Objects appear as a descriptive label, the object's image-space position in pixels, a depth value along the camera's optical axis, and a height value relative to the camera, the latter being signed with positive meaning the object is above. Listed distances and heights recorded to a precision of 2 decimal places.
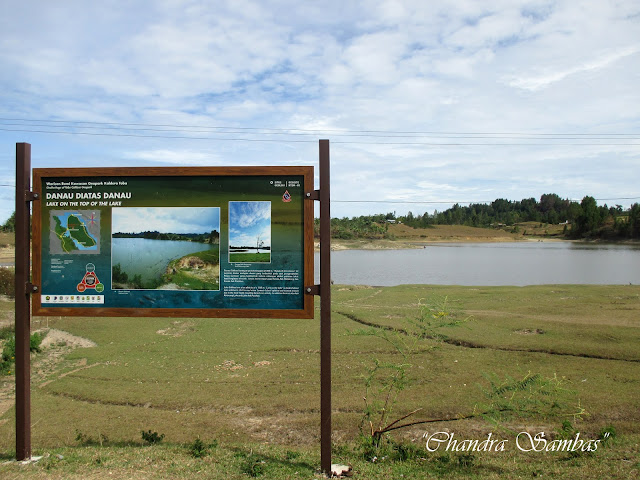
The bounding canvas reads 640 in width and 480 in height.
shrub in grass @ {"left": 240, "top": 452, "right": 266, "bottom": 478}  4.14 -1.96
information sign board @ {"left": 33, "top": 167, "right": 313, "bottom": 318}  4.40 -0.02
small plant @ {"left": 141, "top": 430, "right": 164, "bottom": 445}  5.44 -2.18
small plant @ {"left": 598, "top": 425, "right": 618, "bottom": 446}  5.27 -2.15
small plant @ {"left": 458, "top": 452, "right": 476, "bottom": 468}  4.68 -2.13
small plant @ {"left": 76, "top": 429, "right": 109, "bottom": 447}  5.65 -2.38
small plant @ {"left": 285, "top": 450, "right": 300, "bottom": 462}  4.70 -2.07
